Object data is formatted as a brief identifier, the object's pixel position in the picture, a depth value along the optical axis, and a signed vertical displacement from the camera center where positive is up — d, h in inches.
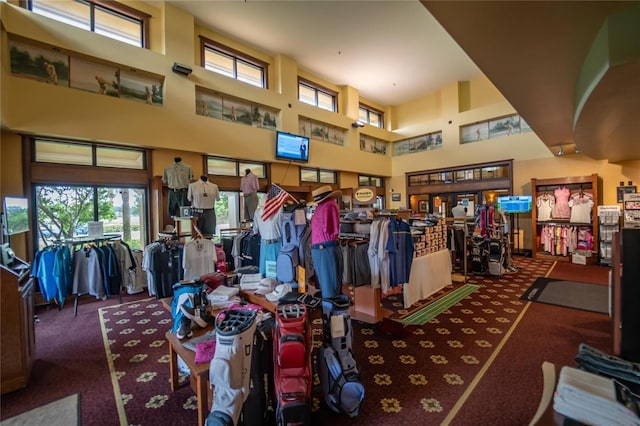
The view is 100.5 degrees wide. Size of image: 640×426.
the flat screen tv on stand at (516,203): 315.9 +2.2
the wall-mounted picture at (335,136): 370.9 +103.1
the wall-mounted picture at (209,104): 250.7 +102.3
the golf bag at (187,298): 85.5 -29.0
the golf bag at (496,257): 227.1 -45.3
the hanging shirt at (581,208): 278.0 -4.4
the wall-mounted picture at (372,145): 418.0 +102.1
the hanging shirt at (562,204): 294.8 +0.2
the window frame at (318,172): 336.7 +49.1
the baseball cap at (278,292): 90.4 -29.0
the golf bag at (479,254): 234.1 -43.4
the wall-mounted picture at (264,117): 288.4 +102.5
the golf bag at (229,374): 57.2 -35.9
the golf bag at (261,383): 66.9 -45.8
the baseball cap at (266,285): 97.8 -28.8
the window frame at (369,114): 426.7 +157.4
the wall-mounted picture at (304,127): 334.6 +104.7
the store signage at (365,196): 175.2 +7.9
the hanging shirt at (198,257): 162.2 -29.0
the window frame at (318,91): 341.4 +161.3
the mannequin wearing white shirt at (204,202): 208.5 +6.8
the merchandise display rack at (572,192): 274.2 +8.9
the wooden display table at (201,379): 64.1 -40.7
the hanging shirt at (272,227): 116.0 -7.8
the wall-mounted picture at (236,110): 267.4 +102.8
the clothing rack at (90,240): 164.1 -17.8
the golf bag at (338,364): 74.9 -45.8
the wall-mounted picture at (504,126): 335.0 +101.8
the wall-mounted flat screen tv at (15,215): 131.0 -0.5
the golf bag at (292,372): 65.7 -42.3
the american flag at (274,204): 118.1 +2.4
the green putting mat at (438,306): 142.7 -60.3
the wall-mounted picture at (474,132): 358.9 +101.7
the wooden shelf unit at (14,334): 90.8 -42.0
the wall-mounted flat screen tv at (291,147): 292.5 +70.8
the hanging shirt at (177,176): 213.3 +28.6
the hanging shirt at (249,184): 260.2 +25.3
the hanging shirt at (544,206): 303.9 -1.7
